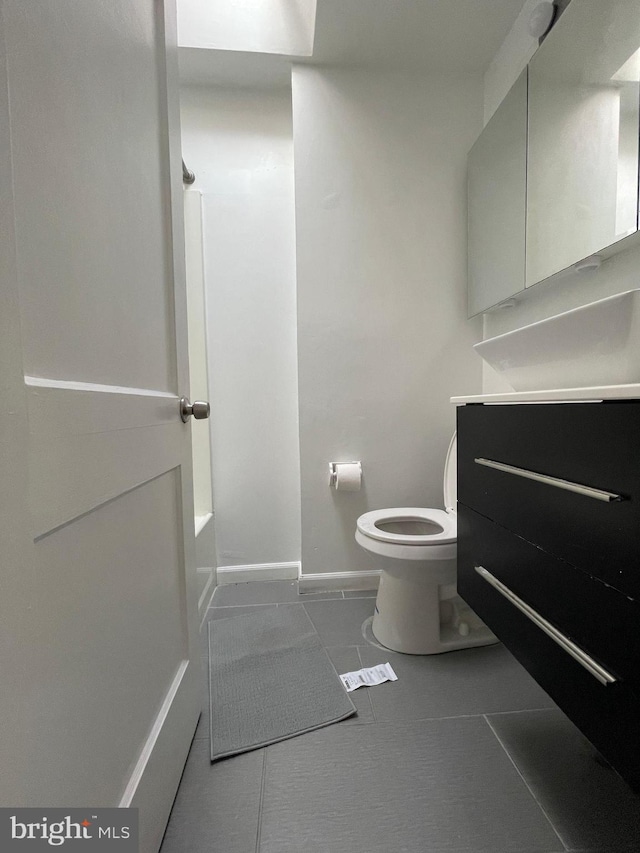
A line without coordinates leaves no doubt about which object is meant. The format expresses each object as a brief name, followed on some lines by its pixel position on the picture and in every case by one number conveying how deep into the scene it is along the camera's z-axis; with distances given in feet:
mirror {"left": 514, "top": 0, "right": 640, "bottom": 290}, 3.30
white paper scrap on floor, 3.97
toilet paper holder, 5.81
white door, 1.25
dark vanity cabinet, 1.93
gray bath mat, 3.43
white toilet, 4.19
